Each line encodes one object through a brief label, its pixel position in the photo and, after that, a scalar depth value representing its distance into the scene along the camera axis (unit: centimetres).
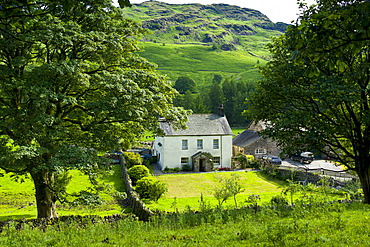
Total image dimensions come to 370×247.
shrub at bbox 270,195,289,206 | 1359
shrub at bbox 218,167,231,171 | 4306
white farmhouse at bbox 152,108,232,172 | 4231
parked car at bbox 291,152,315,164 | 4738
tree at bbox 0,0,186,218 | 1195
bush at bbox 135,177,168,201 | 2356
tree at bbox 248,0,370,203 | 1357
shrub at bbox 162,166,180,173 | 4084
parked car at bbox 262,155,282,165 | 4544
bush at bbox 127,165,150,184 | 3002
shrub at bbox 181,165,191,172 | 4244
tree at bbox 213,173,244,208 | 1723
